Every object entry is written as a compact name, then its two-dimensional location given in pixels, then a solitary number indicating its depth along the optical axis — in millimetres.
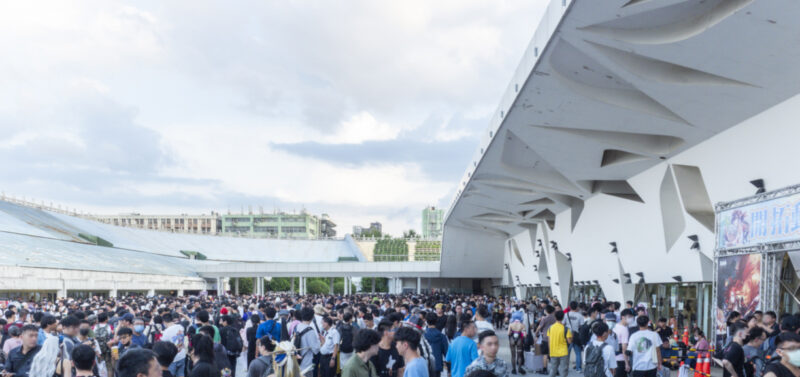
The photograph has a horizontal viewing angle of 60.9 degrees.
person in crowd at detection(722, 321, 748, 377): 7398
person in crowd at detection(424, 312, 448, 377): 9141
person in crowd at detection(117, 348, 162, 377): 4277
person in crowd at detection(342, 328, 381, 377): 6199
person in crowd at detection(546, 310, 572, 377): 11742
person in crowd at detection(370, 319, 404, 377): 7070
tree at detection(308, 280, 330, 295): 76375
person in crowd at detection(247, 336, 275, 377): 6852
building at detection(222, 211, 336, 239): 136625
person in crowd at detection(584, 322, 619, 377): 8688
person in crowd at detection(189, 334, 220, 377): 5514
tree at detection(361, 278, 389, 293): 84438
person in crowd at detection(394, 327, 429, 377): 5902
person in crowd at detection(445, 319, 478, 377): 7125
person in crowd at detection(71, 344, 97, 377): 5512
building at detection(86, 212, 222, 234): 135750
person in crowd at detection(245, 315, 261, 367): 11512
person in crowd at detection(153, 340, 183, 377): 5684
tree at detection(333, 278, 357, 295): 85175
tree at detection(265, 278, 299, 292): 75875
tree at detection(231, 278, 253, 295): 74119
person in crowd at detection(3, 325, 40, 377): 7239
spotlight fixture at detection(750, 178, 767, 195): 12938
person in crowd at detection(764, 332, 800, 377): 5078
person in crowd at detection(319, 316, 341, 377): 9703
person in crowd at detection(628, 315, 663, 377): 9398
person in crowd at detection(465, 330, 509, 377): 5742
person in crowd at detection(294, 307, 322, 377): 9391
